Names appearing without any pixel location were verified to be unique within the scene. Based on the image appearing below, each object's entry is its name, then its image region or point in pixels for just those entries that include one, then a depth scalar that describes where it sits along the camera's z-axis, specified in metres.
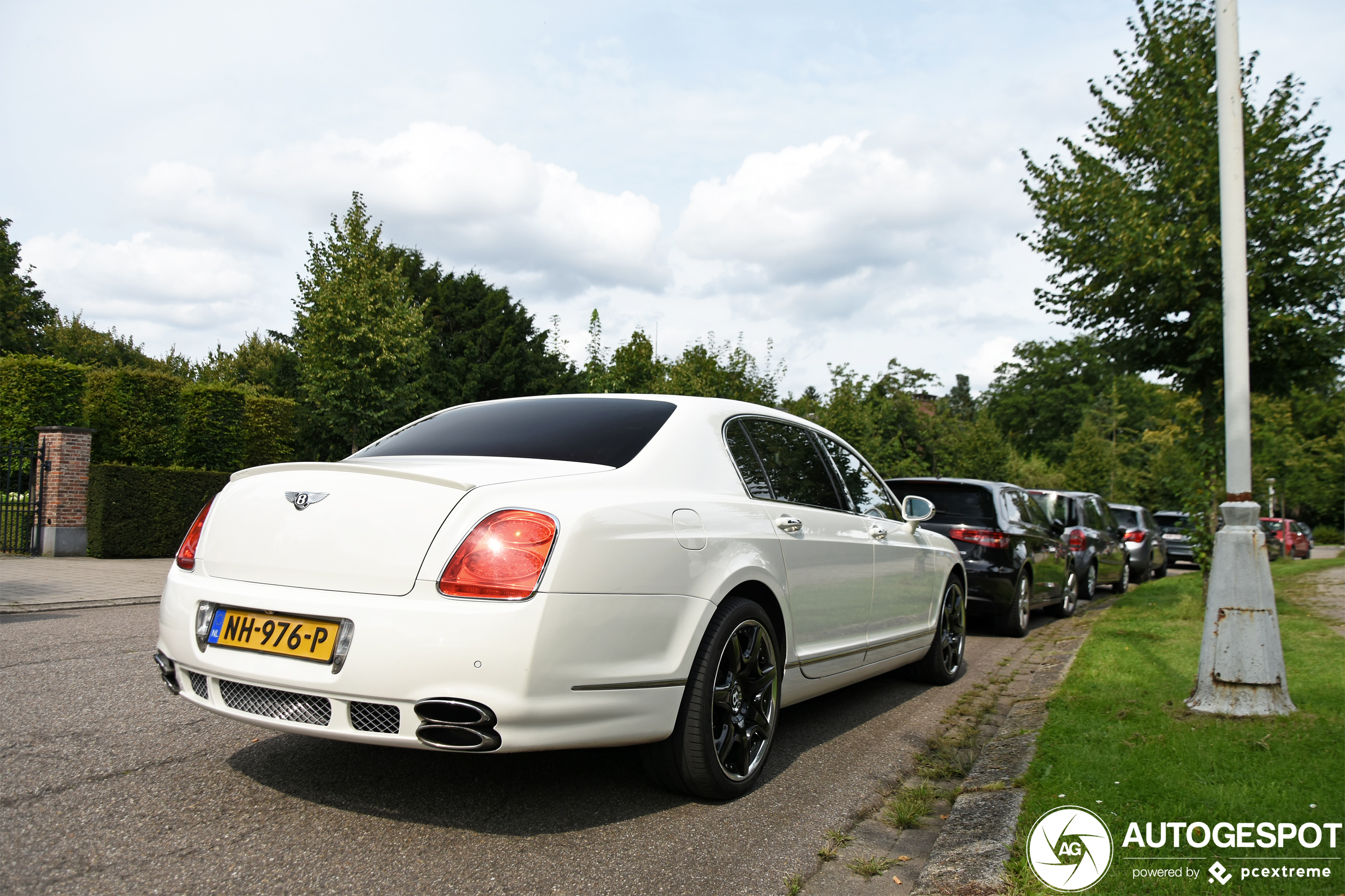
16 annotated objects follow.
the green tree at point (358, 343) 18.81
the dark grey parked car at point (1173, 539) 24.05
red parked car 32.94
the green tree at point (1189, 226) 10.03
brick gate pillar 15.59
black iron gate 15.69
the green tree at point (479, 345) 38.66
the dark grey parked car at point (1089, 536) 13.88
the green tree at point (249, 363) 50.75
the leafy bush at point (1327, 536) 53.88
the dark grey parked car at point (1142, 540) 18.91
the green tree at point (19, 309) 43.59
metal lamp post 5.00
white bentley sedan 2.96
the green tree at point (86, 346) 47.25
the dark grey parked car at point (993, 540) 9.47
